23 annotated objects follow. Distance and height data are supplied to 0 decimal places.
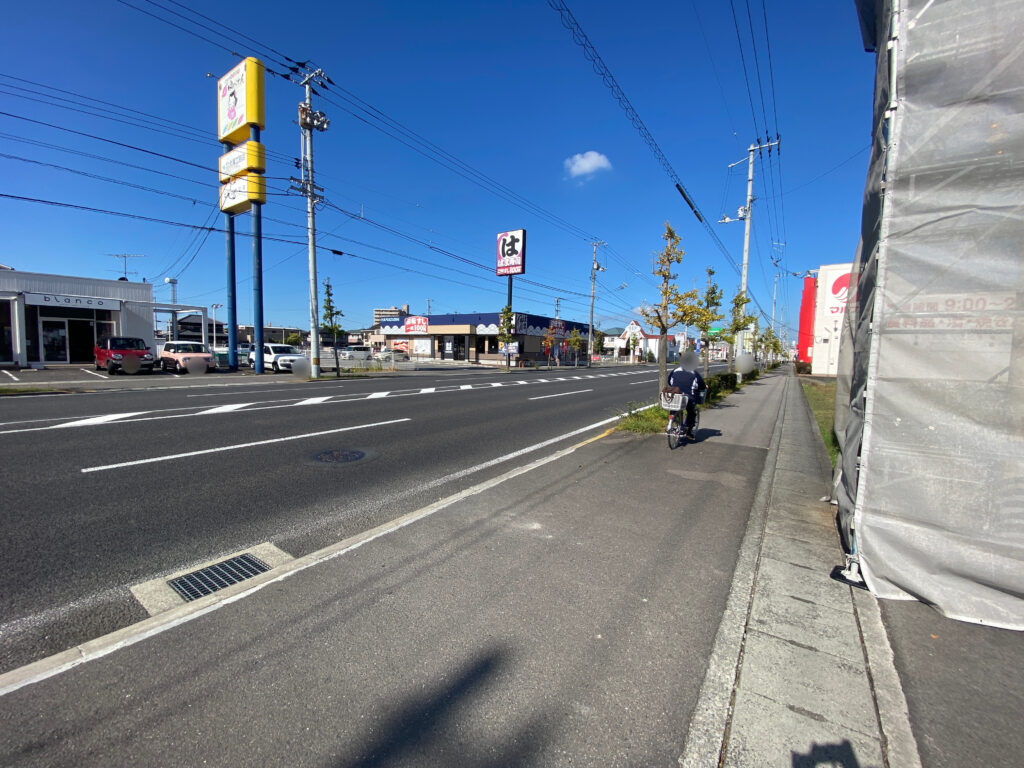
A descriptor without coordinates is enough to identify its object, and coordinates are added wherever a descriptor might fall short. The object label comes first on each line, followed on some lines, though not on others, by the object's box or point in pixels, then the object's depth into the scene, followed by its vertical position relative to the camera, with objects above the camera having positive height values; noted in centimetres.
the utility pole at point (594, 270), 4588 +908
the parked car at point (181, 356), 2281 -39
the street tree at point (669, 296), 1146 +164
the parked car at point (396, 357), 3661 -37
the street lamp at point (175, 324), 2802 +152
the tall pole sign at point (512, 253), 3644 +865
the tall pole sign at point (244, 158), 2161 +976
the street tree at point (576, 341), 5047 +182
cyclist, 721 -38
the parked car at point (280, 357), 2577 -39
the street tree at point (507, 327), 3843 +252
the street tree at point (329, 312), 3111 +286
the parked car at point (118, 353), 2050 -27
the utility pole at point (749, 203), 2078 +764
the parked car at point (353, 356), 3406 -30
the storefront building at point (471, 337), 4738 +206
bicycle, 703 -91
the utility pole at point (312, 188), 2028 +775
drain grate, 289 -158
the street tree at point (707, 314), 1296 +136
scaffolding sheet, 259 +25
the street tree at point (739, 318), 1884 +185
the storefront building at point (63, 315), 2186 +166
